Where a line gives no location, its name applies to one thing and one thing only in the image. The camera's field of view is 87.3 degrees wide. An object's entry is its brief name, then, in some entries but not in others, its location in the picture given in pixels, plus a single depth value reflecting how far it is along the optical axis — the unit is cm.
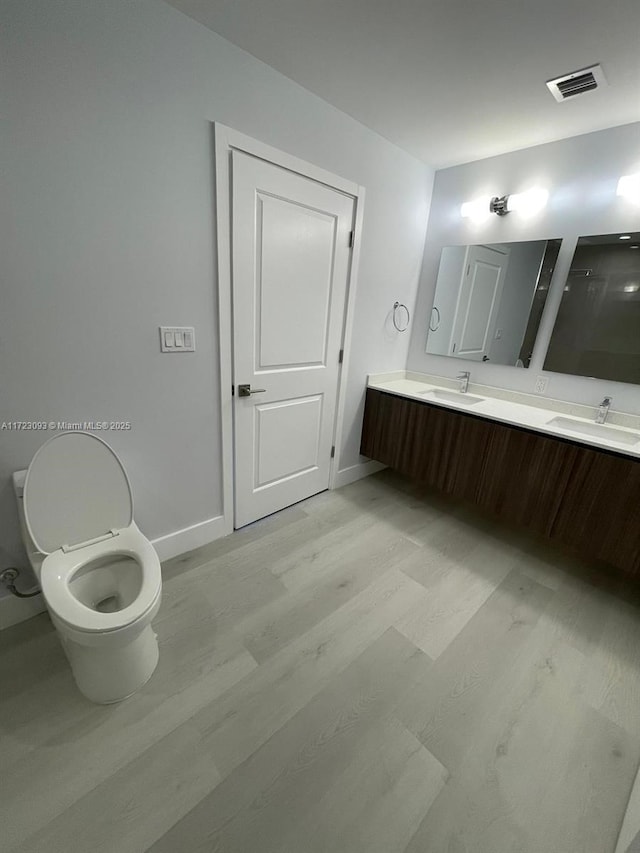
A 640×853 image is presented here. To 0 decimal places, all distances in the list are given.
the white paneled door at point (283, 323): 163
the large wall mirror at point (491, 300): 210
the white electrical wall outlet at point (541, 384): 214
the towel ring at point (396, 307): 252
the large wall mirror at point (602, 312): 179
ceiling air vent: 136
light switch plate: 149
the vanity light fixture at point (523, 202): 202
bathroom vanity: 156
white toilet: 104
